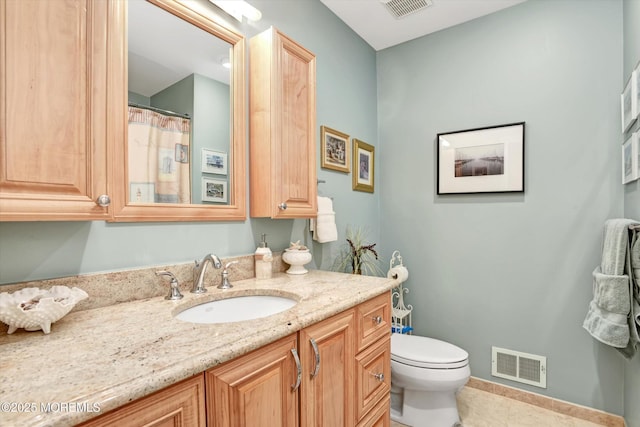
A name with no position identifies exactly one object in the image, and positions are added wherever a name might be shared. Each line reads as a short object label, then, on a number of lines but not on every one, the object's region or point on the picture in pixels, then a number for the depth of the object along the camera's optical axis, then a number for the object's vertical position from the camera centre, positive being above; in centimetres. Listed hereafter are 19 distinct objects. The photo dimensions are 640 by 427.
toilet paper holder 230 -76
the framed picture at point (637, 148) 139 +29
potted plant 218 -32
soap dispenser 149 -25
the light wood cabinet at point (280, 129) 145 +40
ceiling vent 204 +138
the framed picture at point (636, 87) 138 +56
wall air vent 200 -103
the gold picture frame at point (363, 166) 234 +36
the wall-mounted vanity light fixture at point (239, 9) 138 +92
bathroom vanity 55 -32
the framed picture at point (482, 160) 209 +36
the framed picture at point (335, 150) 204 +42
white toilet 170 -94
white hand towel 185 -8
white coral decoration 75 -24
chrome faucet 121 -24
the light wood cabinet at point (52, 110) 73 +26
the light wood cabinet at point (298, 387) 65 -48
